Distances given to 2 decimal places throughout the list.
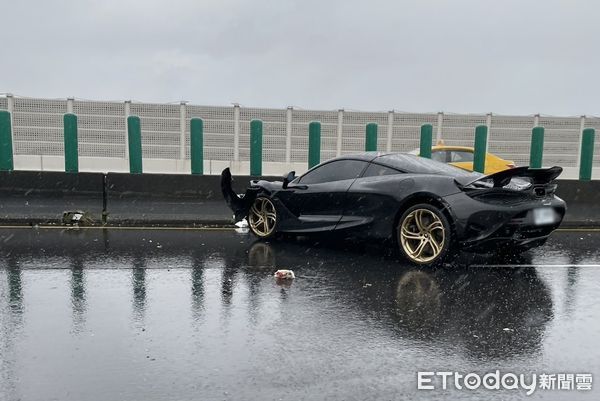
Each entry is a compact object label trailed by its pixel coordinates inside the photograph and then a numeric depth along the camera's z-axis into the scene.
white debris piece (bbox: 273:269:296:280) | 5.82
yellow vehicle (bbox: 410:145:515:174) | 12.33
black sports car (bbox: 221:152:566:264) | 6.07
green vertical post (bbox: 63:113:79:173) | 10.73
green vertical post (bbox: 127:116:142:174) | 10.96
